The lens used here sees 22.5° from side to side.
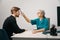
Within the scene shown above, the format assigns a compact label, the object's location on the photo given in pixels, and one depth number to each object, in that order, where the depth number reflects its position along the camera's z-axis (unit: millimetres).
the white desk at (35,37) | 2466
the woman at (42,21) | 3455
